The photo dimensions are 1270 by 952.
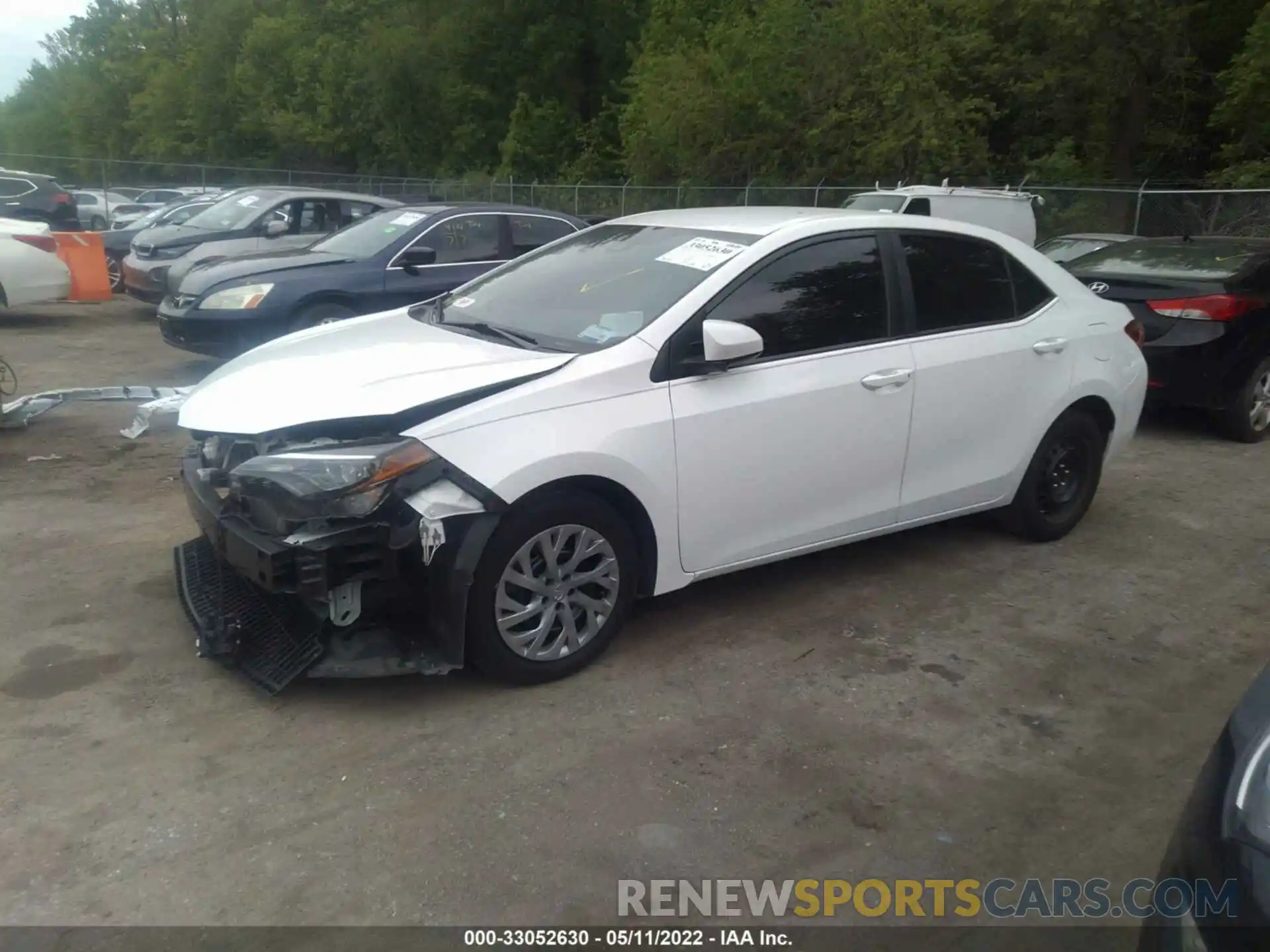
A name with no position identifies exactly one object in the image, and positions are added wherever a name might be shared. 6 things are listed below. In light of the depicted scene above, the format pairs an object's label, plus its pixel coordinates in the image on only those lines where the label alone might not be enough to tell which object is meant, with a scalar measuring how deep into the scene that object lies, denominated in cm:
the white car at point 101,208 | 2294
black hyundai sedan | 785
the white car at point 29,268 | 1194
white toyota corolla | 381
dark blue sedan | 891
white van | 1447
